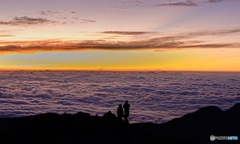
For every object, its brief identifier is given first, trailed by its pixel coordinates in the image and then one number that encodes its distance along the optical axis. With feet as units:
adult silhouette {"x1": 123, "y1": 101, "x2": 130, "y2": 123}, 89.56
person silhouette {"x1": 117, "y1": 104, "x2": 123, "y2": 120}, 89.90
